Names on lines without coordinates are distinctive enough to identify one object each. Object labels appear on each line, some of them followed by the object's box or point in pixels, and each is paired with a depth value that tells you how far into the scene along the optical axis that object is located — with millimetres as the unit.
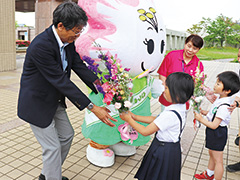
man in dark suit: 2082
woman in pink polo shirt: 3312
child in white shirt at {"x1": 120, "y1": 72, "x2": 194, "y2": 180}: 1978
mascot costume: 2836
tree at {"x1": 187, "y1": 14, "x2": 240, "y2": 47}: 43125
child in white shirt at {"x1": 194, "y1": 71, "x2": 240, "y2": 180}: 2602
